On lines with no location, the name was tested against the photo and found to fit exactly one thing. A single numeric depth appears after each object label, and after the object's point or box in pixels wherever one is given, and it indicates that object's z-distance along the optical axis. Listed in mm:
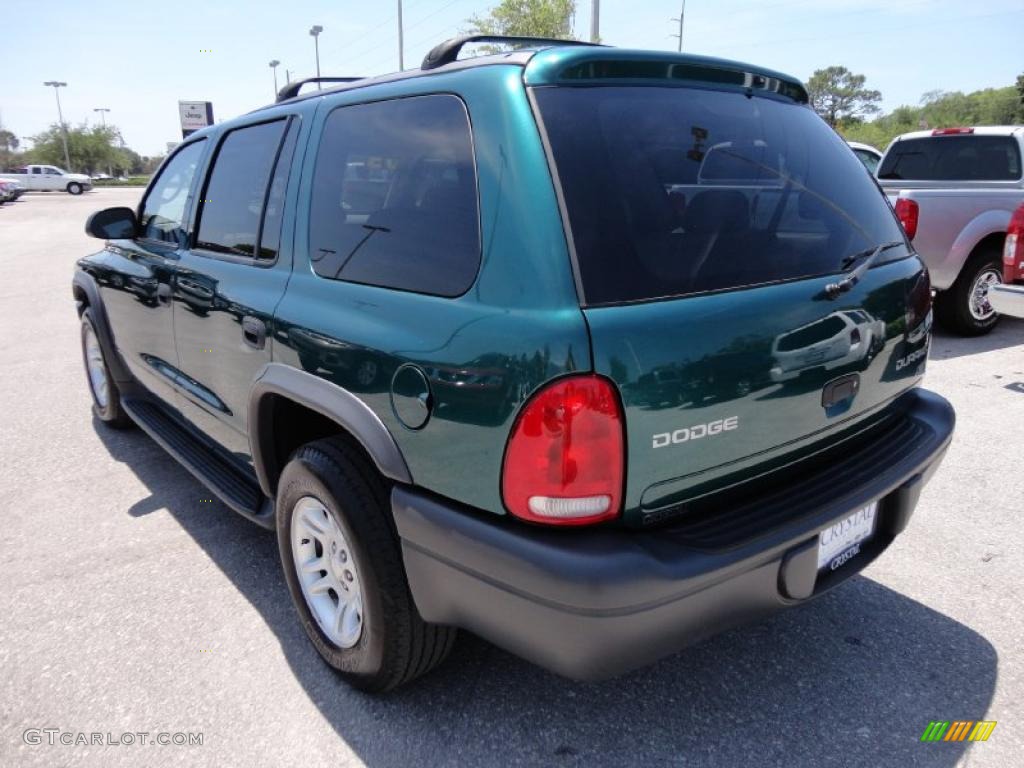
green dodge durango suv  1601
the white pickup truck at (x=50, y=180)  45219
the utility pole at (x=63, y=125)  66906
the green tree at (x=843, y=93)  98250
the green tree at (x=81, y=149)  68500
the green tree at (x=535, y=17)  33719
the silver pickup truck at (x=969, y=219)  6375
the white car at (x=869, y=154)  10648
